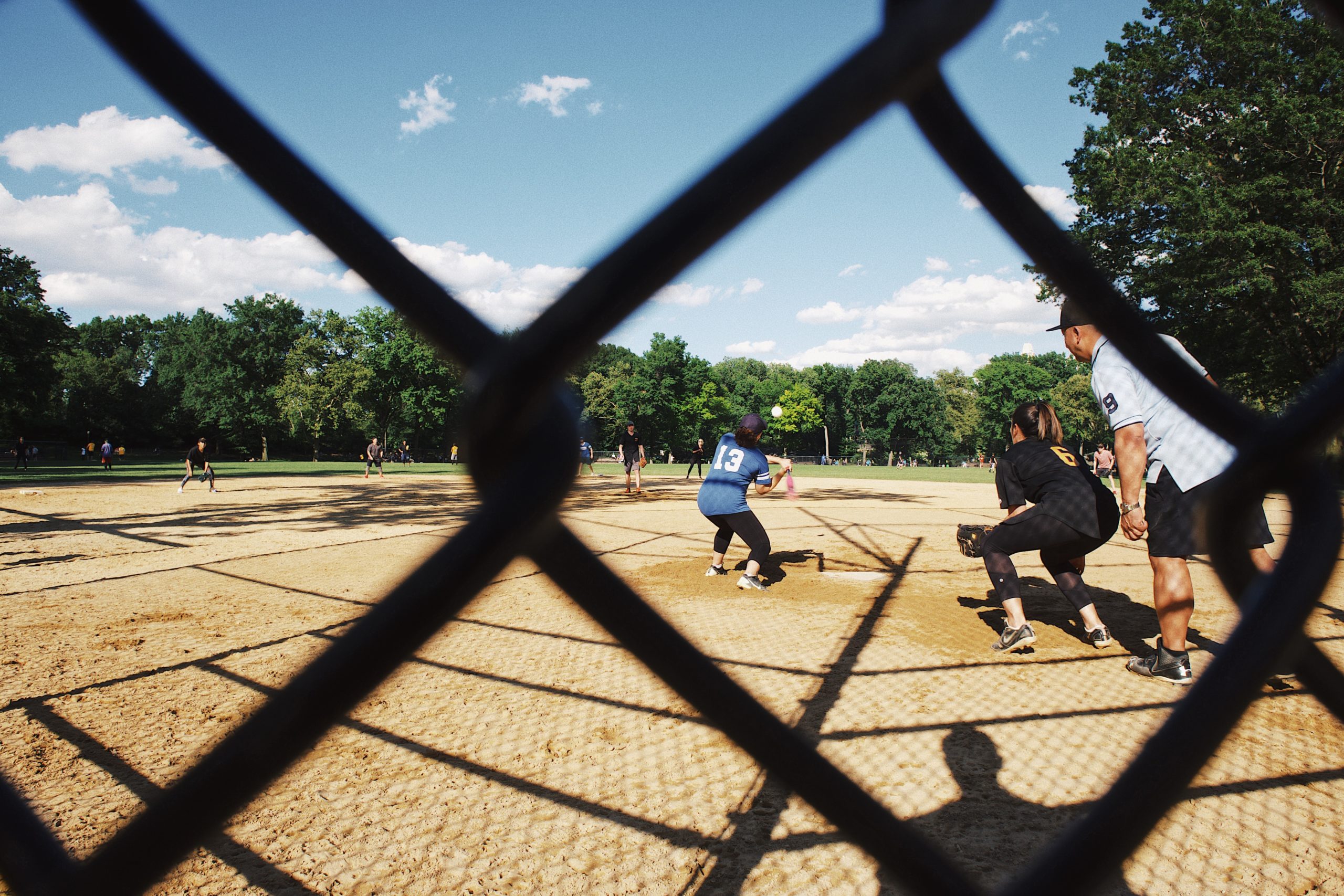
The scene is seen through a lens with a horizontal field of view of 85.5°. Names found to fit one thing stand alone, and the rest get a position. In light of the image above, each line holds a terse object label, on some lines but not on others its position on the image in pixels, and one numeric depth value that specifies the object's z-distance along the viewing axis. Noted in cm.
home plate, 632
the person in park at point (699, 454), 2045
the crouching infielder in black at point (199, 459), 1766
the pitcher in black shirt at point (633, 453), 1705
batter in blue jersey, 608
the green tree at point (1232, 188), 1889
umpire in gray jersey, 335
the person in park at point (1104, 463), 1862
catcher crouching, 415
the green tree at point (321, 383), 5262
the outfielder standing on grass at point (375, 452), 2592
